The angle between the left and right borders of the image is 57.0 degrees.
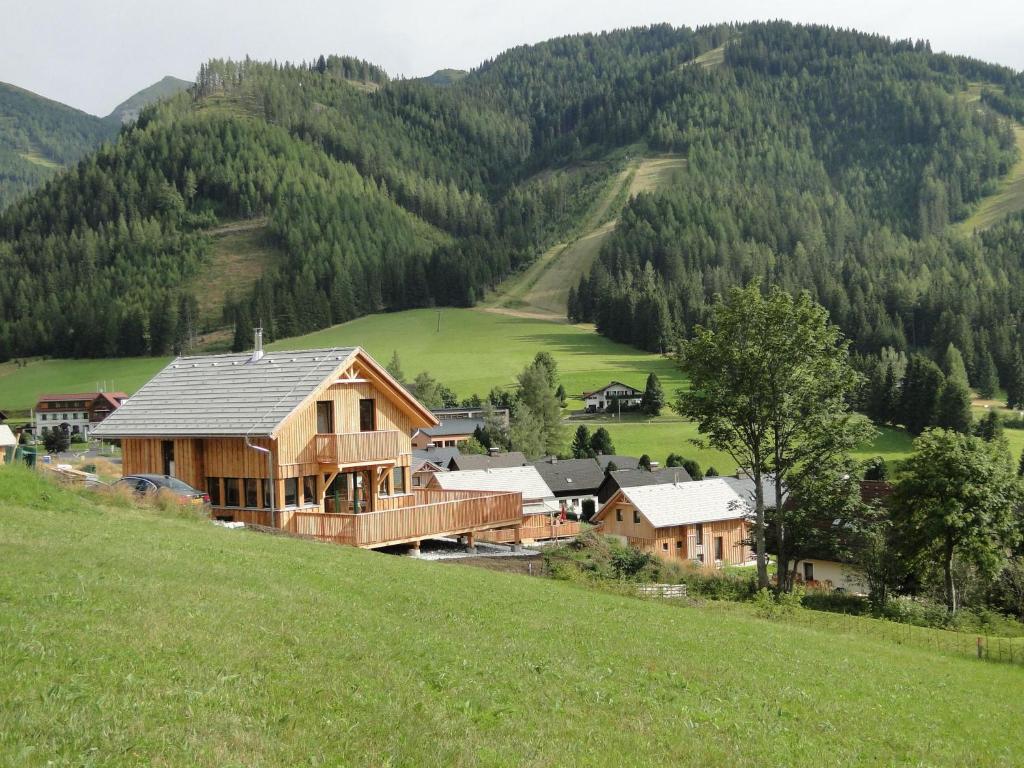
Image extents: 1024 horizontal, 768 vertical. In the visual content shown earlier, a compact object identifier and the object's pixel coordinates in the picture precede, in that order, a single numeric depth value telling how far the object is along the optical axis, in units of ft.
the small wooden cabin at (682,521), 217.15
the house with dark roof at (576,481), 271.08
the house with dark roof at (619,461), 295.48
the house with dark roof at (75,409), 424.87
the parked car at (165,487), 98.53
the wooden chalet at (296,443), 104.58
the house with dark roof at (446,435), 357.00
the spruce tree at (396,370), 428.97
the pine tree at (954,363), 433.03
